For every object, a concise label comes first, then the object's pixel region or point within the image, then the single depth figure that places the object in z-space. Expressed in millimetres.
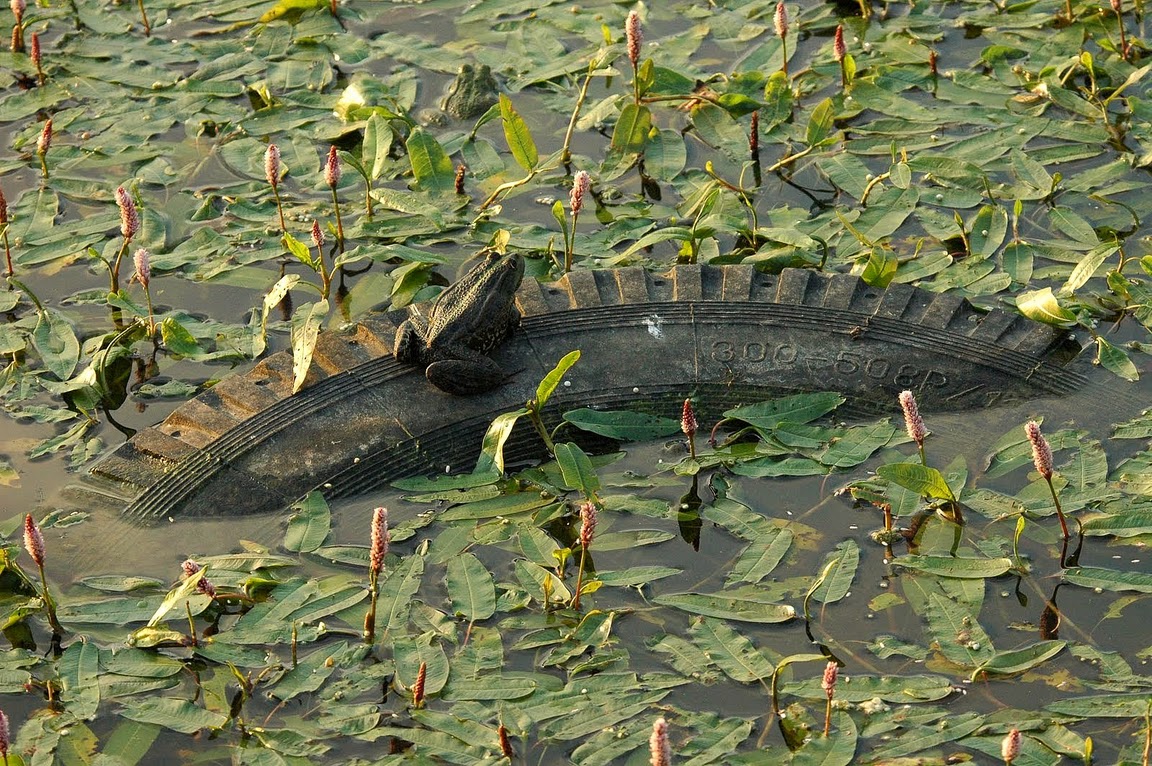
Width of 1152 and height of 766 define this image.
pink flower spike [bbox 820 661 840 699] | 8406
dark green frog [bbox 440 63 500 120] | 15898
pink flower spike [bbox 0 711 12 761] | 8062
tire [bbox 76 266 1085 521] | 11172
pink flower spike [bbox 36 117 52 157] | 14184
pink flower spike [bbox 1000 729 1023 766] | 8070
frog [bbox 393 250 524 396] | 11461
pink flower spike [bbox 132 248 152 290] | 12031
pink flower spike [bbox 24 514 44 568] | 9172
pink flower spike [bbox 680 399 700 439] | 10320
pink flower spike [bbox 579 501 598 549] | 9242
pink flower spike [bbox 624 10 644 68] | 14023
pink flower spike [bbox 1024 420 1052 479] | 9336
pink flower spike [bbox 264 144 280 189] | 12914
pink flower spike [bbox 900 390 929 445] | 9687
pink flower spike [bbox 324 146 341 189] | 12703
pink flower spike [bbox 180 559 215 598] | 9586
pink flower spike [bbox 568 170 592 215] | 12422
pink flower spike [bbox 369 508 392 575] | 8836
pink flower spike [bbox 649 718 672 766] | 7641
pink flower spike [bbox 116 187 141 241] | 11992
